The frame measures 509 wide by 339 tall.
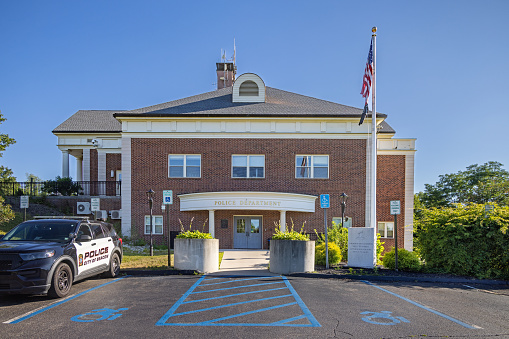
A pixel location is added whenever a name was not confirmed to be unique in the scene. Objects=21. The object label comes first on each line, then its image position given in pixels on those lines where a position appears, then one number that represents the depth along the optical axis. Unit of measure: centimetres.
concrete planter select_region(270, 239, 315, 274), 1338
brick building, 2366
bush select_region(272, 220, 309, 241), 1370
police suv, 835
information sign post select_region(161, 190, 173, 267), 1520
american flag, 1656
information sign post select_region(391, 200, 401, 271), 1411
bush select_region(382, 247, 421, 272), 1410
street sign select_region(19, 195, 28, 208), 1906
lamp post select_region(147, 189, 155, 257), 1820
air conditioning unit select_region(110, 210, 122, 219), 2500
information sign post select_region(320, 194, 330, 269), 1434
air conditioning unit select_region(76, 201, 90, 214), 2594
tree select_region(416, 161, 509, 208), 4584
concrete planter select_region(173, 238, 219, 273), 1335
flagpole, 1566
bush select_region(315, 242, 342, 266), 1517
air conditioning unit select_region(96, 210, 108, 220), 2345
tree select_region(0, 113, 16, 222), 1930
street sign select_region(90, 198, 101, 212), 1913
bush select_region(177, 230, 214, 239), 1362
